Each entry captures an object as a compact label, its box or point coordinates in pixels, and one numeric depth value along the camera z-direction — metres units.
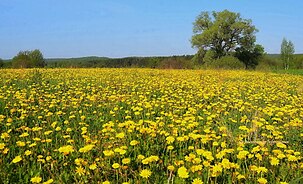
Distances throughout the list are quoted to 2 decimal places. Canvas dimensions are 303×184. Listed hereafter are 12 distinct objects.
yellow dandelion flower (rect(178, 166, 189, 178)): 2.50
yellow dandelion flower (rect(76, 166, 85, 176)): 2.74
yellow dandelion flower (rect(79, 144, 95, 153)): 3.07
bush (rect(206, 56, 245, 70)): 39.66
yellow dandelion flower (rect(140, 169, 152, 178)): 2.57
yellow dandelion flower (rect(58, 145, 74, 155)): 3.05
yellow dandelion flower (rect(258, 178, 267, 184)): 2.48
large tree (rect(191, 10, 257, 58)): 50.75
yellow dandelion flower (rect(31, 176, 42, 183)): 2.39
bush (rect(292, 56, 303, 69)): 82.85
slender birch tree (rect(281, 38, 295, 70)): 85.28
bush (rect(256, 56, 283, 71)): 56.31
